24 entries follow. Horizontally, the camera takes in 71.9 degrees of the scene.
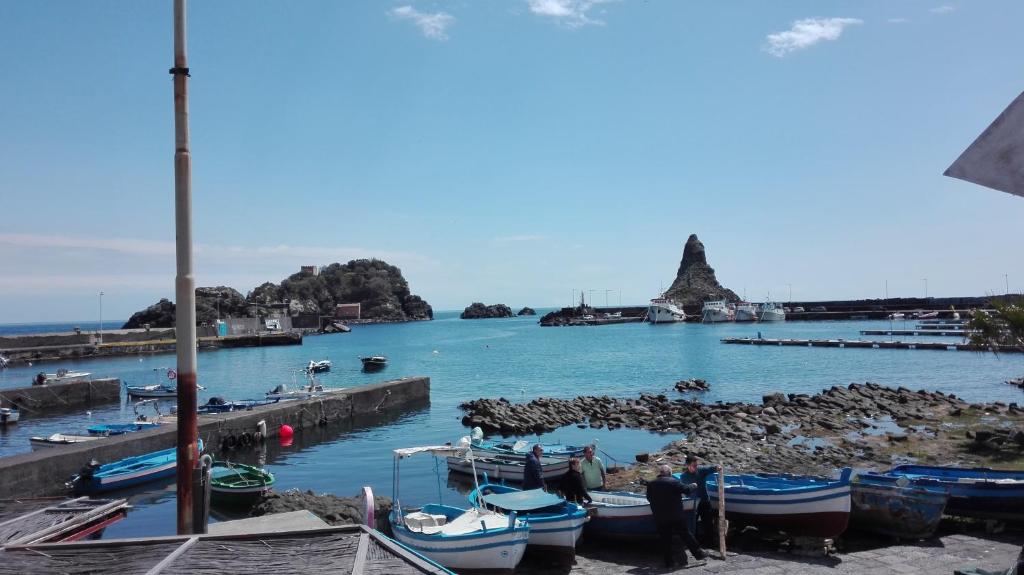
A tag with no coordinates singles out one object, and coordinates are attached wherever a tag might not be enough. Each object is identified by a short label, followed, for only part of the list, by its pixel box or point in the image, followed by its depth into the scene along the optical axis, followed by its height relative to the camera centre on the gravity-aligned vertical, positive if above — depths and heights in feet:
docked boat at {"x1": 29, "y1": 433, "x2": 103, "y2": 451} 89.45 -15.14
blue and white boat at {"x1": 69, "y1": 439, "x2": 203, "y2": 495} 71.05 -15.82
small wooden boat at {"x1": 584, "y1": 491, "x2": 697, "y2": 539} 43.78 -13.35
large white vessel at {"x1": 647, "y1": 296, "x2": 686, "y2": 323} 533.55 -3.52
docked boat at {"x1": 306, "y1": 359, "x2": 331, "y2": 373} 224.70 -16.77
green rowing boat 65.72 -15.86
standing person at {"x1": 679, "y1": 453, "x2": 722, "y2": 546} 43.50 -12.21
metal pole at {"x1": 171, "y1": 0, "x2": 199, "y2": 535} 26.32 +1.78
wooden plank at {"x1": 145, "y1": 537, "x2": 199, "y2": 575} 16.46 -5.81
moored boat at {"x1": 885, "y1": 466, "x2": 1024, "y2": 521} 45.37 -12.60
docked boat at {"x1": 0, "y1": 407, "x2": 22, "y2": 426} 124.15 -16.33
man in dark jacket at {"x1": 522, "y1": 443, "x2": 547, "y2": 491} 48.78 -11.41
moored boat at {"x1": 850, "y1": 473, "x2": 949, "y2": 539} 43.09 -12.77
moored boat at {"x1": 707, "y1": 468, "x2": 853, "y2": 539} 42.22 -12.41
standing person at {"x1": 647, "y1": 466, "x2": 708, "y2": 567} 39.70 -11.49
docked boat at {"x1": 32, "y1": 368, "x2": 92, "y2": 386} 156.97 -13.15
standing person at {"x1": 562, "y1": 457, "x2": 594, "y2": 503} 48.70 -12.18
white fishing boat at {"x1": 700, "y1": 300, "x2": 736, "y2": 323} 519.19 -4.71
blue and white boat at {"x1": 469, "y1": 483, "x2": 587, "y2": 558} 41.78 -12.48
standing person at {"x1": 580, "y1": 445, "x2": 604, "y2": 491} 54.34 -12.49
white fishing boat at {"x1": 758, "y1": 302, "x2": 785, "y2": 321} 506.07 -6.09
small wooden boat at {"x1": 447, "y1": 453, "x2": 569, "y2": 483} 72.59 -16.17
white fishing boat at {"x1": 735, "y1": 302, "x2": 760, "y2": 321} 510.99 -4.94
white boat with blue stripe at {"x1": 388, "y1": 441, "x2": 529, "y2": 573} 39.63 -13.12
